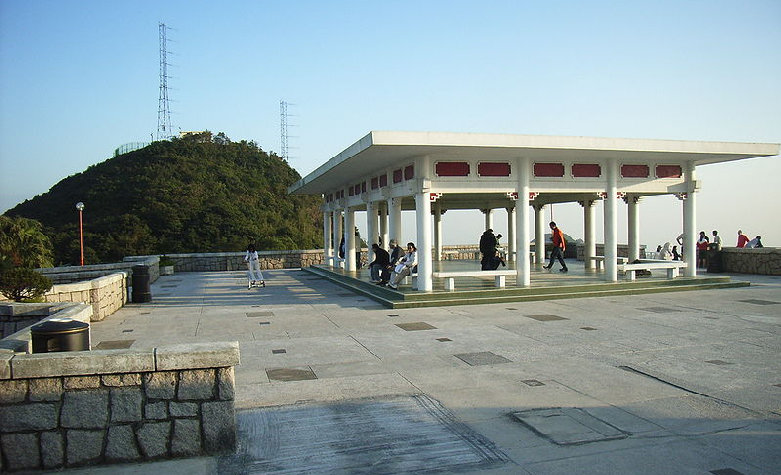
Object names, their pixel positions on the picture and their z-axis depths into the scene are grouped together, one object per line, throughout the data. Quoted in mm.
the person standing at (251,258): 18312
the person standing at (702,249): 22359
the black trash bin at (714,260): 20656
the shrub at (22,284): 10125
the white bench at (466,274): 13859
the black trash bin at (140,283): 15211
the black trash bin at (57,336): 5227
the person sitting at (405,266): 14812
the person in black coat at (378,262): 16188
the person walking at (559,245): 19188
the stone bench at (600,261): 19733
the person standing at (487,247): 16719
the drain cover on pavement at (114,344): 9275
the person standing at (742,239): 22297
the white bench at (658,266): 15260
